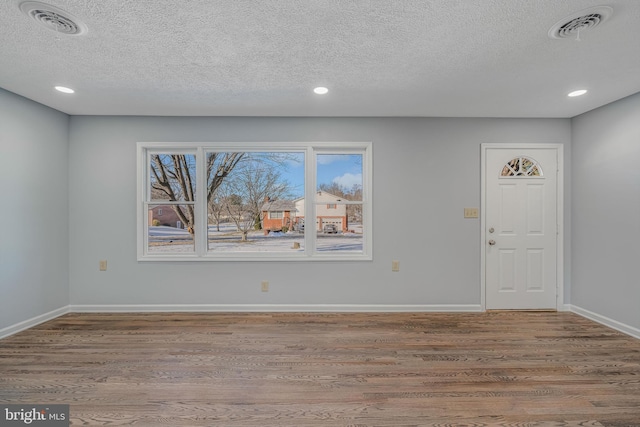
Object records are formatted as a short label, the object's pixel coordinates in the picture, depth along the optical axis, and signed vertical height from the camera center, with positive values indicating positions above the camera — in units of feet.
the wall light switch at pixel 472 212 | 11.81 +0.08
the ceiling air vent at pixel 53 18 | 5.42 +3.89
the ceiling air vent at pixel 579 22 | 5.52 +3.87
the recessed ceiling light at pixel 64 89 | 8.94 +3.90
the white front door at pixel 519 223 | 11.85 -0.37
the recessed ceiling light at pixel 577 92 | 9.18 +3.90
